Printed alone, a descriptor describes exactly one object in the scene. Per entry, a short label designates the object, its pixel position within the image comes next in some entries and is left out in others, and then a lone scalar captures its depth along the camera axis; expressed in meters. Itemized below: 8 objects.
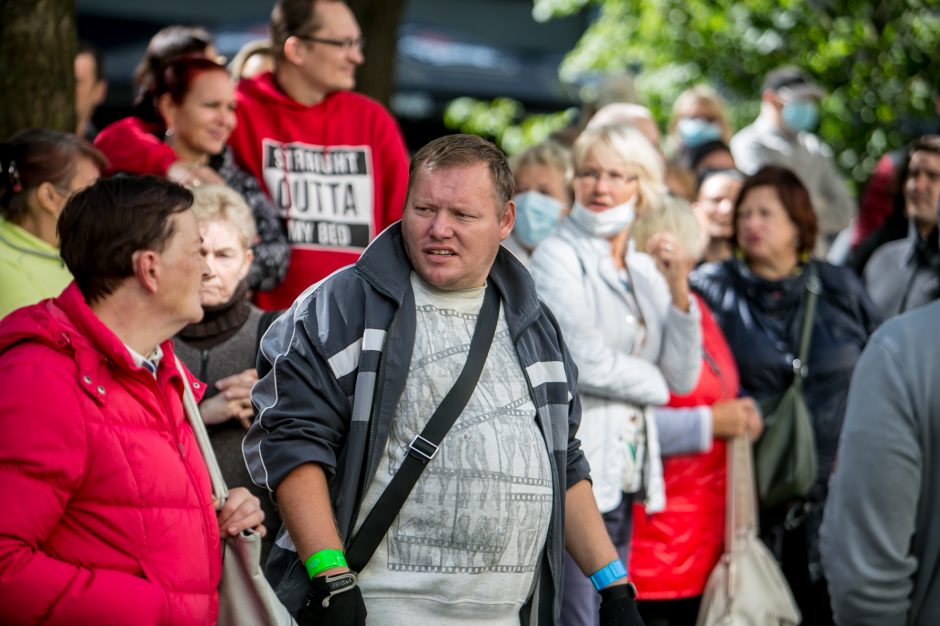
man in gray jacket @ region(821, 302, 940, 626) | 8.05
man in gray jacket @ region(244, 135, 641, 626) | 7.11
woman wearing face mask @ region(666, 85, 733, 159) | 18.84
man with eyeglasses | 11.62
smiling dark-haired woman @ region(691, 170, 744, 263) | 15.42
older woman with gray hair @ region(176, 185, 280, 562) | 9.05
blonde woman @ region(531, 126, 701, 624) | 10.64
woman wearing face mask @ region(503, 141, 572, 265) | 12.37
